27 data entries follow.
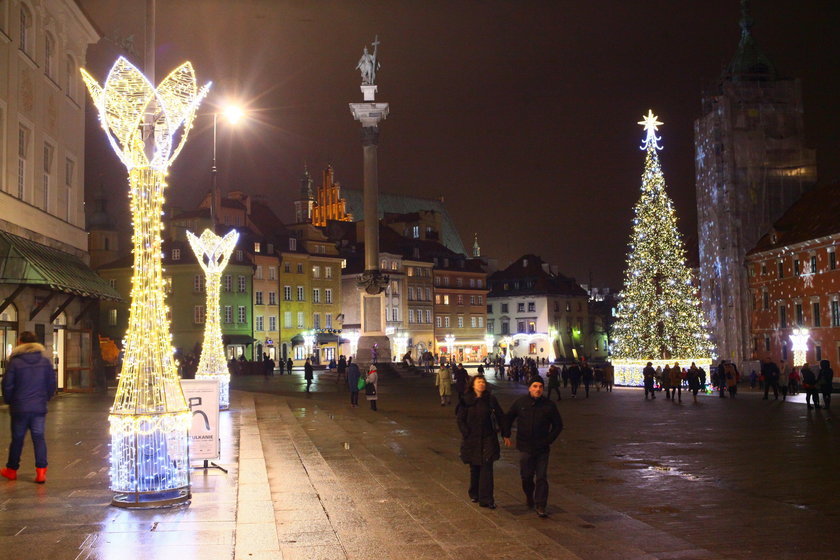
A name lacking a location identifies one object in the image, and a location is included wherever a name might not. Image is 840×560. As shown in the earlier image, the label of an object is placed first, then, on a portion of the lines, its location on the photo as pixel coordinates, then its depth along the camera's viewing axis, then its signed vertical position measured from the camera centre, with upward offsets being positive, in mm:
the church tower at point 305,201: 123188 +20956
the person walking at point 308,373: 41003 -707
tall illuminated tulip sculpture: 10391 +535
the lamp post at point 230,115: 25312 +6691
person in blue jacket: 11398 -380
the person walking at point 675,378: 35844 -1051
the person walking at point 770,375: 36594 -1014
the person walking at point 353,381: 31203 -826
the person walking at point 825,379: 28562 -953
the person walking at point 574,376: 39669 -1010
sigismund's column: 55906 +7310
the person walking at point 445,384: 32406 -1027
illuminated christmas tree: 45688 +2778
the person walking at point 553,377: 36000 -932
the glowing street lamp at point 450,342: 105538 +1480
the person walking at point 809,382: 29047 -1052
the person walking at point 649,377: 37625 -1043
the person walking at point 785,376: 43531 -1297
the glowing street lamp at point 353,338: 84875 +1696
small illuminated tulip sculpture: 24672 +1405
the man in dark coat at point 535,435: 10768 -960
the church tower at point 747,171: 65688 +12764
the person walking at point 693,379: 35875 -1102
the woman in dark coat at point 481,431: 11039 -919
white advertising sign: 13297 -835
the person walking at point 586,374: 40962 -979
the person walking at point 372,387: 30141 -1023
